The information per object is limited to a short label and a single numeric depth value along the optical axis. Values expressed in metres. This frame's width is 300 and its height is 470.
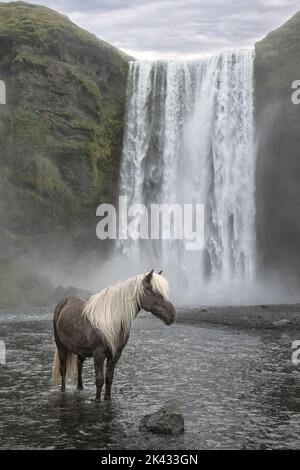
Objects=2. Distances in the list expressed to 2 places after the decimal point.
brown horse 13.71
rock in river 12.07
